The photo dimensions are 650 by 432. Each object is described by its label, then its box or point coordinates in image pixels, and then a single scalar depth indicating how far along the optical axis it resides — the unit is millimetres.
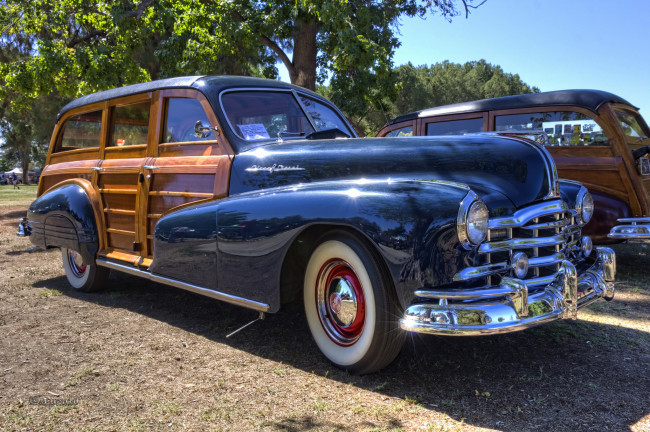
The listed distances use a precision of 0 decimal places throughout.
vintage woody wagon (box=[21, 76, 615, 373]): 2779
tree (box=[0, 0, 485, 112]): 11961
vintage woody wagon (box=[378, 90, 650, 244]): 6125
